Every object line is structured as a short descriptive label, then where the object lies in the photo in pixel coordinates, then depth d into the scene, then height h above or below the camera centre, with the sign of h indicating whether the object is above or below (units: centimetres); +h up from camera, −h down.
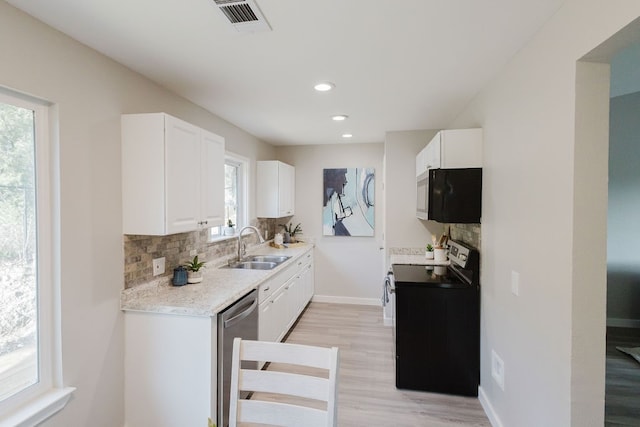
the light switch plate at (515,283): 189 -44
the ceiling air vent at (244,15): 143 +92
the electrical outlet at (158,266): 237 -44
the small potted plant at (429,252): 367 -50
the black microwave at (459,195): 251 +11
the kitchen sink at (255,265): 348 -62
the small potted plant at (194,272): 254 -51
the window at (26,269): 150 -30
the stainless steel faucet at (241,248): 360 -47
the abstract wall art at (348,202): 488 +10
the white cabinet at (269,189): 436 +27
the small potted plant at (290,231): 487 -36
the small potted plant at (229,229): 371 -24
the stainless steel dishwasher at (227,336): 201 -87
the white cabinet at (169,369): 194 -100
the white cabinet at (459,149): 256 +49
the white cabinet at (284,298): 290 -99
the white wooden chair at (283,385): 121 -70
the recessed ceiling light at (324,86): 241 +94
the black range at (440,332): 257 -101
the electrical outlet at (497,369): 213 -110
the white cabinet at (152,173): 203 +22
